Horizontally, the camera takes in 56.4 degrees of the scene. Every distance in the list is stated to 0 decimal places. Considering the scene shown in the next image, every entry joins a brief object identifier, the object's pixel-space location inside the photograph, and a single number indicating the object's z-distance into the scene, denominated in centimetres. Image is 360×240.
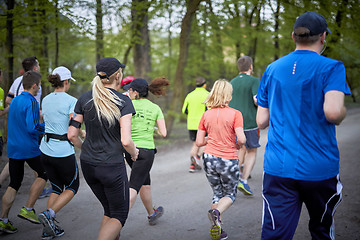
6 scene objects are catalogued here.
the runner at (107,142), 335
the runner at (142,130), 470
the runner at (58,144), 448
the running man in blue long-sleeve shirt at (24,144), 475
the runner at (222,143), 457
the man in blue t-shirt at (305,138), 256
